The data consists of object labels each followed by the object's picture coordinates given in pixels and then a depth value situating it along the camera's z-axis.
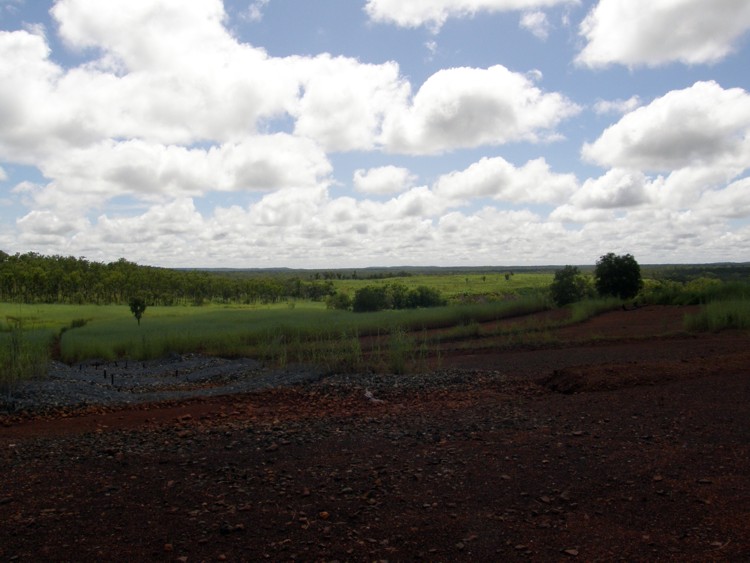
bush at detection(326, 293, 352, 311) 50.28
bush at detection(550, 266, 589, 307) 35.47
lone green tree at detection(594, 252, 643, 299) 33.59
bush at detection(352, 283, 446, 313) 46.25
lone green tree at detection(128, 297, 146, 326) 30.02
